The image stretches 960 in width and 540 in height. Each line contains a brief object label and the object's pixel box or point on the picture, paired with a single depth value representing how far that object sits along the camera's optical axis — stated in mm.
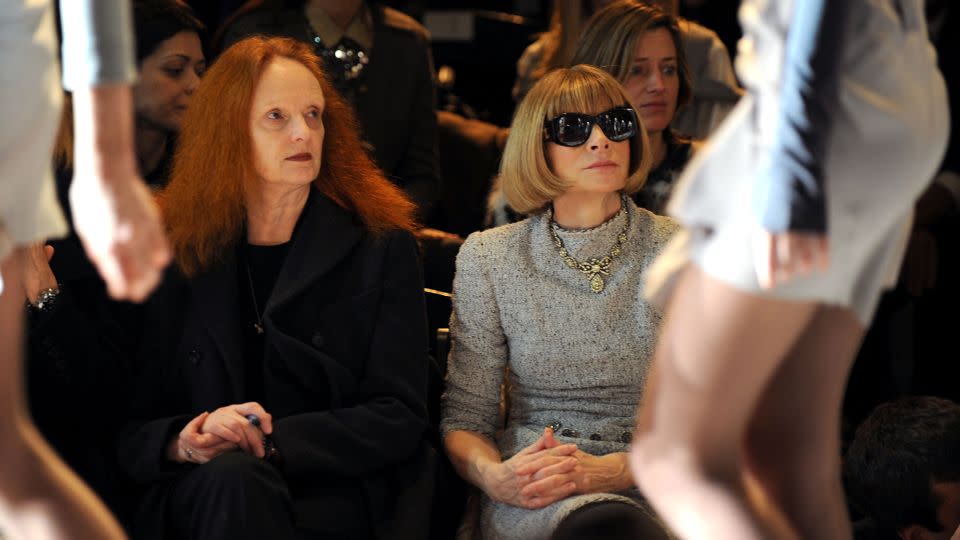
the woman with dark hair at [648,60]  7012
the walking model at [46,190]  3539
